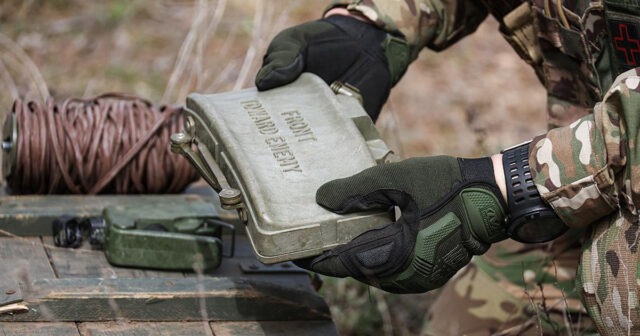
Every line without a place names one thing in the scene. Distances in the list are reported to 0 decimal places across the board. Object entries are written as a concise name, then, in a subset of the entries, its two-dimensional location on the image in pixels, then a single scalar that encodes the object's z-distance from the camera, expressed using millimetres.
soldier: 1844
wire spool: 2826
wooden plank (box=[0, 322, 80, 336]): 2033
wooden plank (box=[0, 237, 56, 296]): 2164
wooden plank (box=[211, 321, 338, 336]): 2219
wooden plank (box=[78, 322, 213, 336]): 2111
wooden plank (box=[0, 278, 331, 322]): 2127
